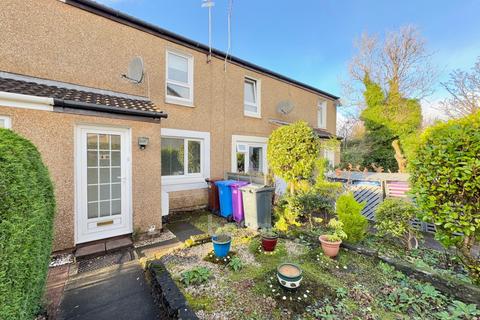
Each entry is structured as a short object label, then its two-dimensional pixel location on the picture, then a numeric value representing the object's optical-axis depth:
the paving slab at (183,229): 6.70
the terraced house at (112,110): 5.25
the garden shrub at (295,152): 7.03
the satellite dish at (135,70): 7.22
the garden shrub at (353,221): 5.45
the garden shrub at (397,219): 5.48
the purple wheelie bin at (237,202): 7.79
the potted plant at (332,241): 4.74
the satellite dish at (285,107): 13.09
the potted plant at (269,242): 5.06
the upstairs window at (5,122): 4.68
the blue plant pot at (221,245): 4.73
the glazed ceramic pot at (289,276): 3.53
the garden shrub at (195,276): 3.92
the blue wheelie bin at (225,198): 8.29
